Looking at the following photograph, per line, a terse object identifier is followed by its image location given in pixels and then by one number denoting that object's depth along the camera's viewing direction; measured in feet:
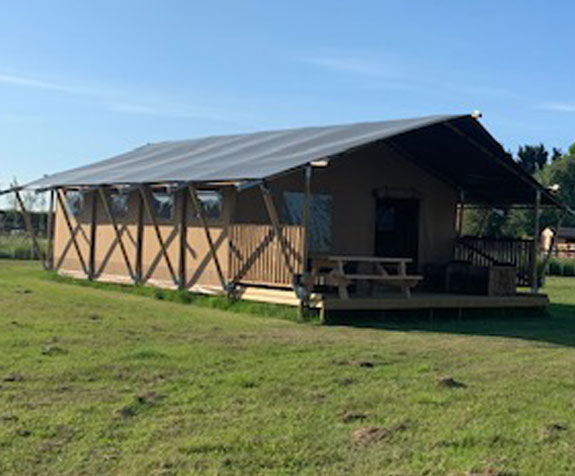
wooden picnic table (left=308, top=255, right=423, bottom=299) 44.32
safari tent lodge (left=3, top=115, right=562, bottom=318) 46.83
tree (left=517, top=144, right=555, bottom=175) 316.17
